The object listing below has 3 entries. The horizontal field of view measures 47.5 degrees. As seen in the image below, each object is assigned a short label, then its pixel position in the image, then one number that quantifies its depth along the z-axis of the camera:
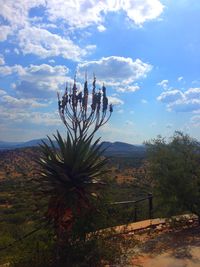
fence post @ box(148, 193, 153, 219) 6.52
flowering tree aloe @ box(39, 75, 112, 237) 4.11
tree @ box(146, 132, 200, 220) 5.71
